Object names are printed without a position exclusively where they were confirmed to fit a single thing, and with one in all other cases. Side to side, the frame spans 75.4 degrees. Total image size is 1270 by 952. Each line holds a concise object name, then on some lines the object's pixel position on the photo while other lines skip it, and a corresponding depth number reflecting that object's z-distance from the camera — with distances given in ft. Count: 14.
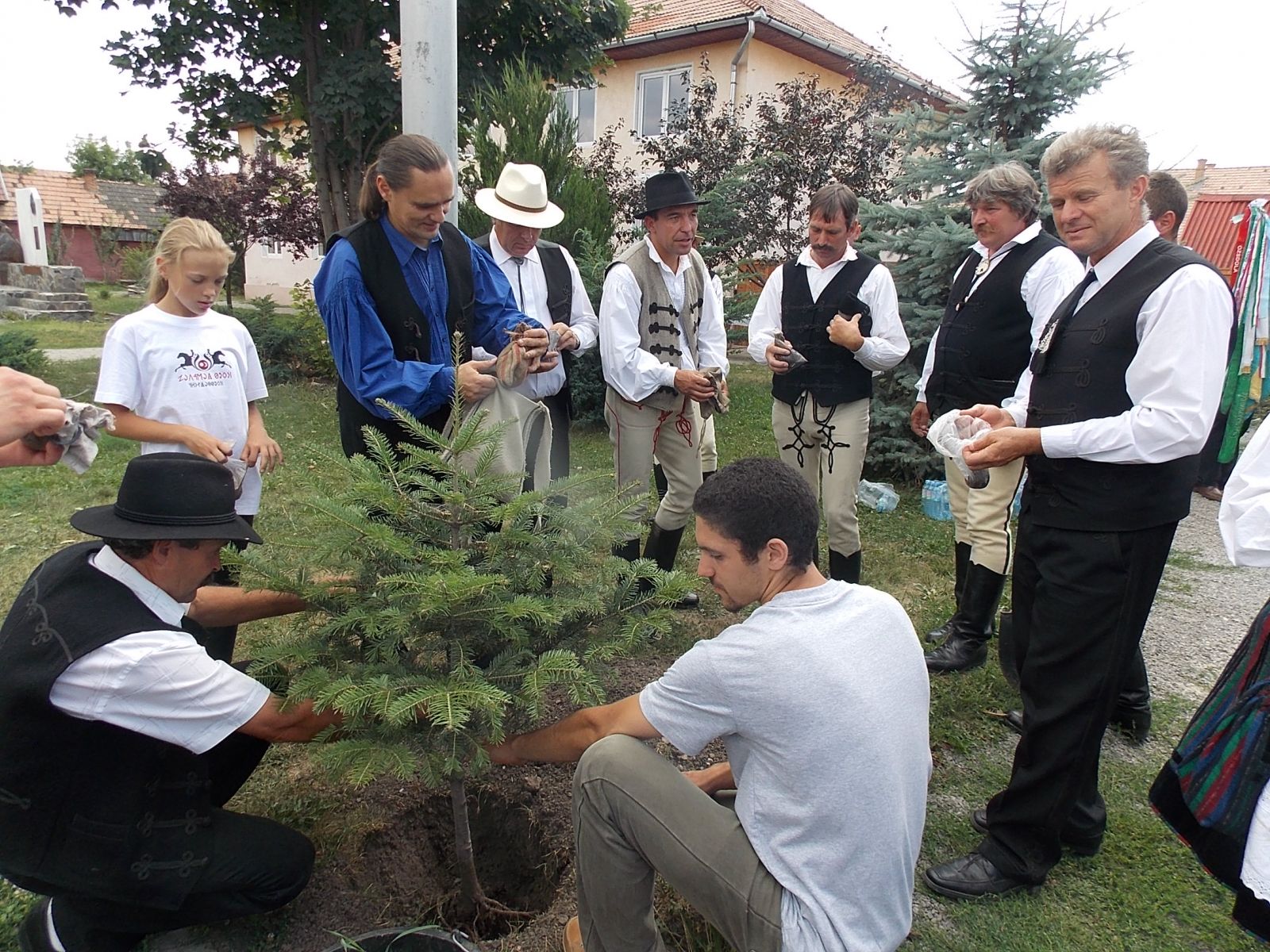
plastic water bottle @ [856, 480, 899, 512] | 21.67
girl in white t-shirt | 9.76
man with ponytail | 9.16
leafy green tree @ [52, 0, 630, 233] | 32.86
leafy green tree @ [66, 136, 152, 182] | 166.30
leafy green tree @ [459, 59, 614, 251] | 26.12
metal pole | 13.12
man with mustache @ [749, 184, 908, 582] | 13.84
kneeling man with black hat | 6.15
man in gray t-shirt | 5.81
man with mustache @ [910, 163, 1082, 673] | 12.64
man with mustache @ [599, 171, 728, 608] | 13.51
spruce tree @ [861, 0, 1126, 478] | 21.43
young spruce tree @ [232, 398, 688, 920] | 5.92
